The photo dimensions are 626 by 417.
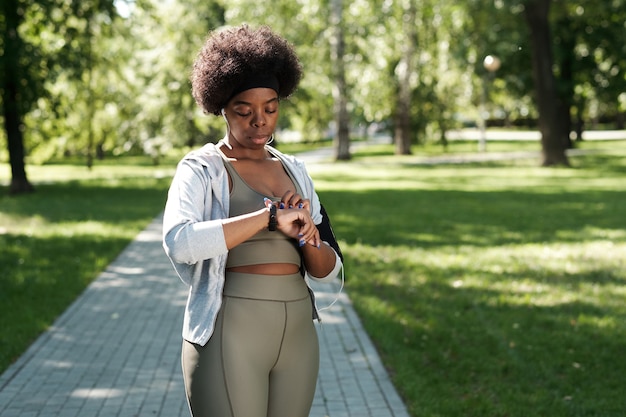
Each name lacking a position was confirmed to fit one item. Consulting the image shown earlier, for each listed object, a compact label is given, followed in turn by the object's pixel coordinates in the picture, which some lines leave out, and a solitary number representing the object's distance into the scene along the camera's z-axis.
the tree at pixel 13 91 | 21.75
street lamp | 35.19
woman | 2.84
